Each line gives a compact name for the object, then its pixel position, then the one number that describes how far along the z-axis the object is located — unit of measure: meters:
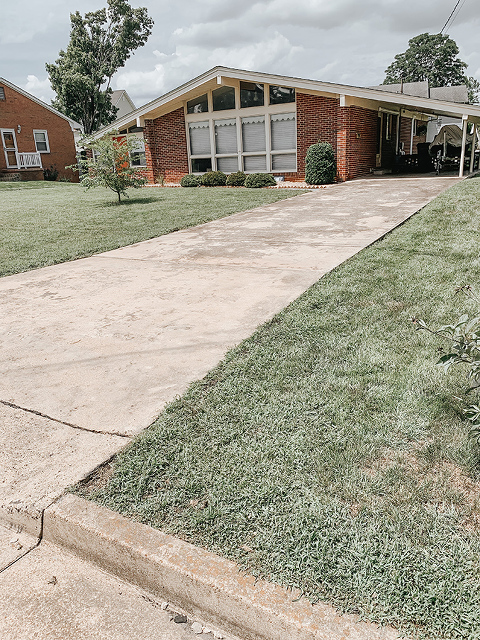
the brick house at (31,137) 26.86
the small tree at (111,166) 11.19
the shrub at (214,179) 17.36
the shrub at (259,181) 16.08
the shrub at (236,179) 17.06
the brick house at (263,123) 15.97
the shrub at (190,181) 17.53
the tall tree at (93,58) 35.12
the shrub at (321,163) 15.72
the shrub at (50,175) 27.81
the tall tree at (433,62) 72.06
